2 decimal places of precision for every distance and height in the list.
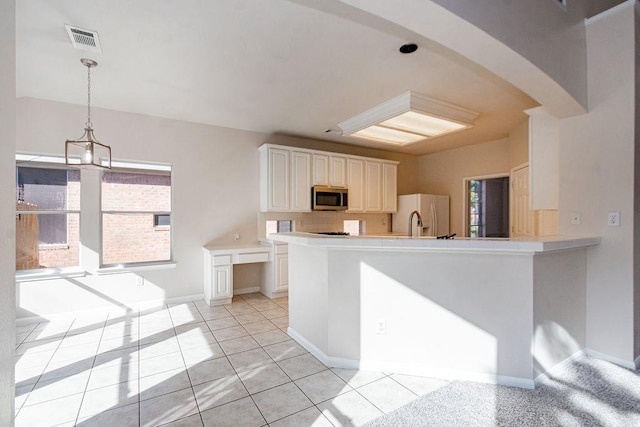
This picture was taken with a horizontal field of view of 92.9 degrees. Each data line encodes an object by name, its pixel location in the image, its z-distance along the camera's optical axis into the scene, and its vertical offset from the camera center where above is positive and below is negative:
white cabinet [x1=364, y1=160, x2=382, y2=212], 5.94 +0.51
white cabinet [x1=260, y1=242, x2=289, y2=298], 4.70 -0.94
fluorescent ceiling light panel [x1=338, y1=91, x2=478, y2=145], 3.59 +1.21
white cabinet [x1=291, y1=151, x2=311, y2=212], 5.07 +0.52
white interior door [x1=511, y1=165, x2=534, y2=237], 4.56 +0.12
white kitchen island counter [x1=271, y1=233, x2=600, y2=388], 2.21 -0.73
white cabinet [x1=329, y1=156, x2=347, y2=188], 5.47 +0.75
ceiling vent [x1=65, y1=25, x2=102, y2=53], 2.34 +1.39
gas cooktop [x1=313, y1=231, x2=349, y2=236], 5.64 -0.38
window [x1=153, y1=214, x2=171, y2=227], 4.45 -0.11
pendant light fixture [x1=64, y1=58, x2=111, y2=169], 2.60 +0.72
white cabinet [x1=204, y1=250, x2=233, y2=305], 4.30 -0.96
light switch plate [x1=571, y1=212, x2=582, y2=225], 2.78 -0.06
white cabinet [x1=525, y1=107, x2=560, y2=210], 3.09 +0.56
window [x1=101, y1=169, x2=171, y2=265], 4.16 -0.05
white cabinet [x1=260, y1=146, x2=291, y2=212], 4.87 +0.53
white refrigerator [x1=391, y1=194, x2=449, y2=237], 6.13 -0.02
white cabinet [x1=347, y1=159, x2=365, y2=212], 5.71 +0.55
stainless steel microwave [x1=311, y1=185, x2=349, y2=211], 5.22 +0.24
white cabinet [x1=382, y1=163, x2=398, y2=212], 6.18 +0.52
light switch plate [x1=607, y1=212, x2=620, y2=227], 2.56 -0.06
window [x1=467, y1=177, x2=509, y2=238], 7.03 +0.08
